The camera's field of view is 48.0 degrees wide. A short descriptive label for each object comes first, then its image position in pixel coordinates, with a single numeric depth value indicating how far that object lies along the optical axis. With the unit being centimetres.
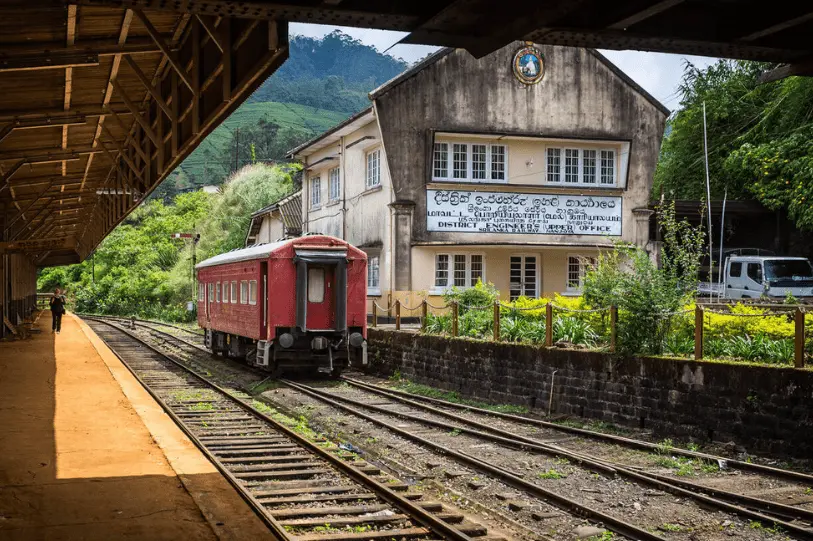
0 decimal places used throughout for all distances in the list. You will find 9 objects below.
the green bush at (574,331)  1503
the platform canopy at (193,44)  651
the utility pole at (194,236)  4719
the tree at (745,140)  3180
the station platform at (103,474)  724
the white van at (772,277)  2723
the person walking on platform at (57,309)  3278
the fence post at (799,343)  1069
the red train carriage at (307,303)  1991
